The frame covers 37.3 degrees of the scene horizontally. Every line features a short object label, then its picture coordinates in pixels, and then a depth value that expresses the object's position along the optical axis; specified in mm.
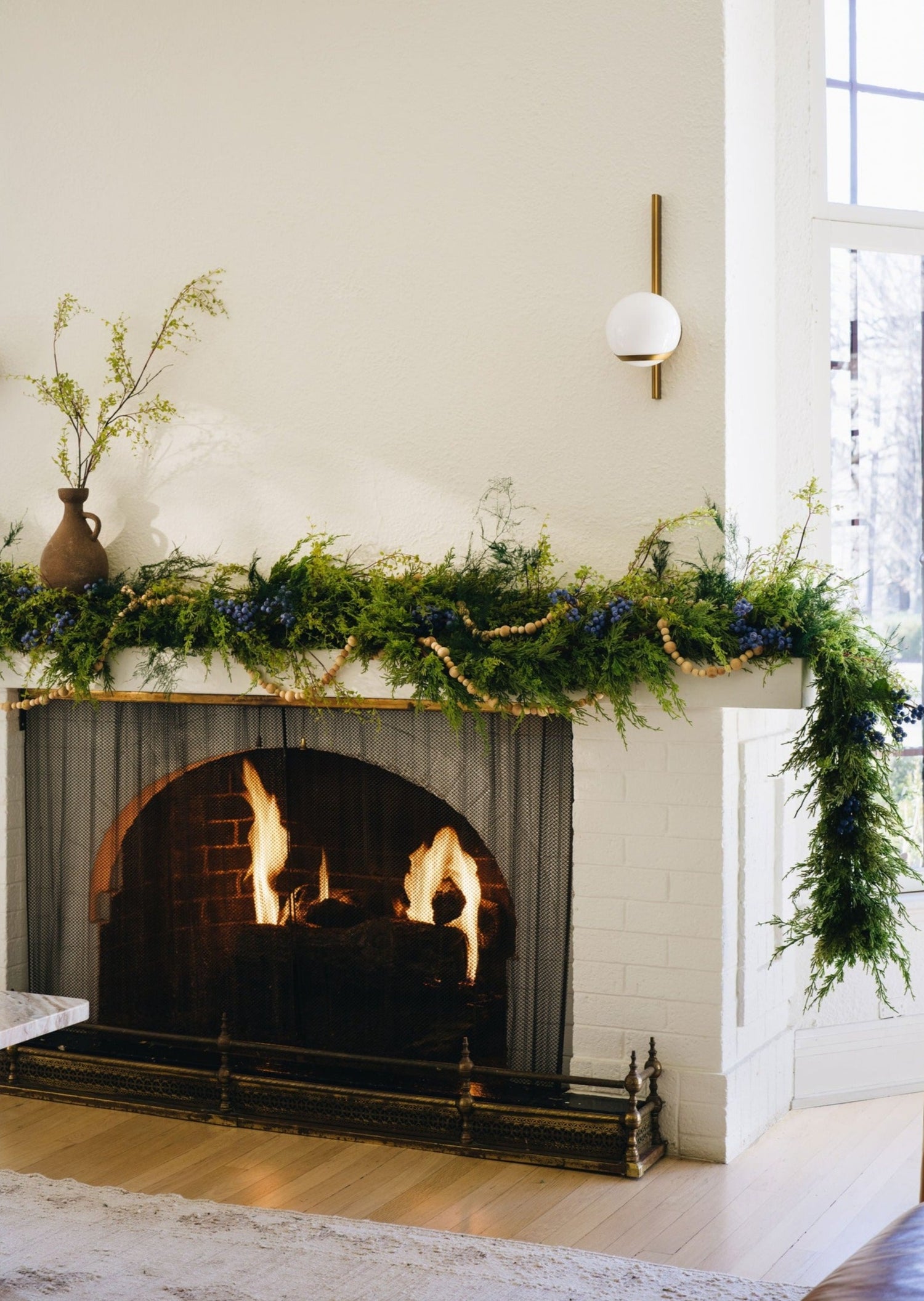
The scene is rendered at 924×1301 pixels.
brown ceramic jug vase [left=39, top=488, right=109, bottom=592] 3953
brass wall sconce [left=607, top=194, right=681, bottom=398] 3332
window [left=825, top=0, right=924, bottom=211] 4180
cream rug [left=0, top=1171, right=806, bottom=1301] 2783
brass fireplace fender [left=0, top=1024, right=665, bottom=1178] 3434
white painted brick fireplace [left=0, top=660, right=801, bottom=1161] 3492
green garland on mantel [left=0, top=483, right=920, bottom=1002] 3254
